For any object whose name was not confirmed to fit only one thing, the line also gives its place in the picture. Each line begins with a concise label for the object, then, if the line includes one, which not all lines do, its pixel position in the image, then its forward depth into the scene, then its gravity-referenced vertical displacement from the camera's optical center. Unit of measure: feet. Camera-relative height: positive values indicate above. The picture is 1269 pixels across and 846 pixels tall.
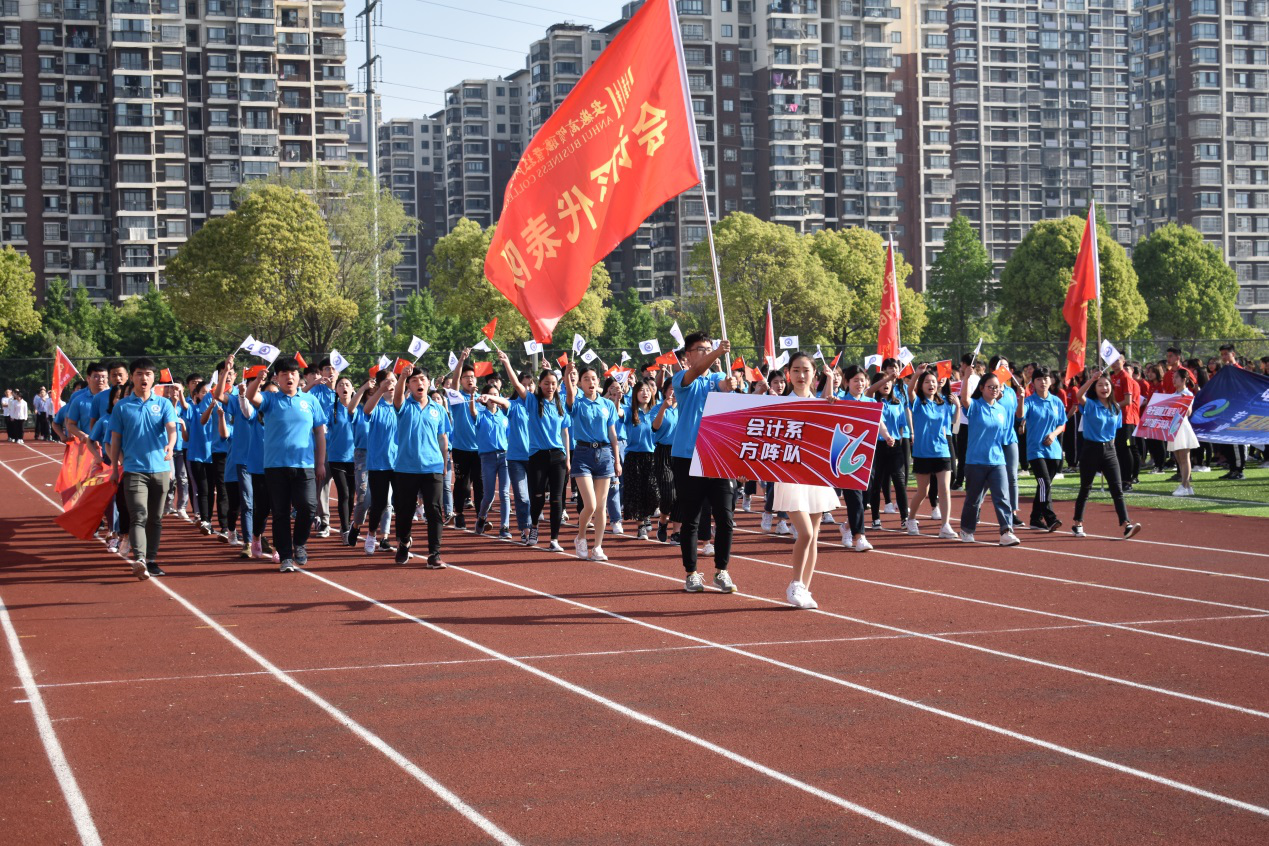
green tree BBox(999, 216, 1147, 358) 230.68 +23.50
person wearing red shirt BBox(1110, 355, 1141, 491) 72.59 +0.14
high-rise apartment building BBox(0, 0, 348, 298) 310.04 +71.06
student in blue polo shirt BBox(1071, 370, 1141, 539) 51.52 -0.58
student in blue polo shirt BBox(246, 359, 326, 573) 45.42 -0.45
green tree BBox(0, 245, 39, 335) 189.37 +20.07
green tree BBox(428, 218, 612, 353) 217.15 +23.28
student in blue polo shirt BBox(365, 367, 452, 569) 44.60 -0.62
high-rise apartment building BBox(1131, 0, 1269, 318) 380.58 +80.13
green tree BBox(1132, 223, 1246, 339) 262.47 +25.81
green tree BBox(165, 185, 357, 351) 182.09 +22.31
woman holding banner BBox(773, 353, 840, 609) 35.47 -1.91
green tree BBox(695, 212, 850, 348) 231.09 +25.15
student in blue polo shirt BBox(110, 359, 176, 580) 43.01 -0.18
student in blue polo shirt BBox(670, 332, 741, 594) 38.09 -1.48
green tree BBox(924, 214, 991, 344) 288.10 +28.93
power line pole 242.37 +62.47
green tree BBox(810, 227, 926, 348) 257.96 +27.43
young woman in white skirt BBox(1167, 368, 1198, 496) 68.90 -1.34
